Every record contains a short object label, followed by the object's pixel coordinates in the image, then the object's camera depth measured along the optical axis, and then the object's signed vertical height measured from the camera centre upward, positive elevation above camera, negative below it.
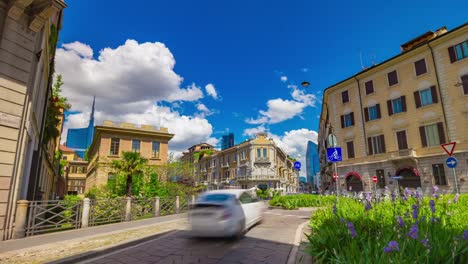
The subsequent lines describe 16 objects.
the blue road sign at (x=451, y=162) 9.59 +0.61
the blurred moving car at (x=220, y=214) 7.98 -1.11
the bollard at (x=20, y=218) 8.66 -1.22
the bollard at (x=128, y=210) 13.92 -1.56
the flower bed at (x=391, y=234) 3.08 -0.88
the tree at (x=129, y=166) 21.45 +1.39
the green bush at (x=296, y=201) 19.89 -1.73
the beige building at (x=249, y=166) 56.62 +3.44
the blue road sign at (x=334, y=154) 9.13 +0.91
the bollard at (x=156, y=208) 16.53 -1.74
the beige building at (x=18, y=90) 8.43 +3.30
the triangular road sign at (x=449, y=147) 8.97 +1.11
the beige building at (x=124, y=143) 31.28 +5.12
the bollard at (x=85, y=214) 11.31 -1.43
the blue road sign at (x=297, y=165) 16.68 +0.97
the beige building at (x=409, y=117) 21.53 +6.09
